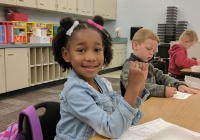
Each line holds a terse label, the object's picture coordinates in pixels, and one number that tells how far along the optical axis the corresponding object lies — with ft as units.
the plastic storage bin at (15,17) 12.52
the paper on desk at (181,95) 4.32
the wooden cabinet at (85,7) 17.38
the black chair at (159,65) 7.98
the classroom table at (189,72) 7.20
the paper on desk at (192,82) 5.11
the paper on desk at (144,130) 2.60
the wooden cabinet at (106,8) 19.45
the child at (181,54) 8.58
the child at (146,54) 4.87
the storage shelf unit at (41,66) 12.95
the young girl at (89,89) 2.47
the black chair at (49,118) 3.26
